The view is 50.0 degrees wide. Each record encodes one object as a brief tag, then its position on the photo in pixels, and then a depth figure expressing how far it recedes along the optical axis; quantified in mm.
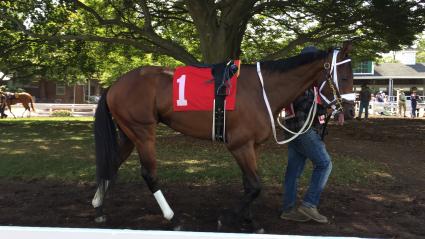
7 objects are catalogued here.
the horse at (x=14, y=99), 23211
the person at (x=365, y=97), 20916
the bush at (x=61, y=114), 27266
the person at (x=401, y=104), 26094
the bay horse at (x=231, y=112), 4418
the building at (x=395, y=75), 46031
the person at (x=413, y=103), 24027
